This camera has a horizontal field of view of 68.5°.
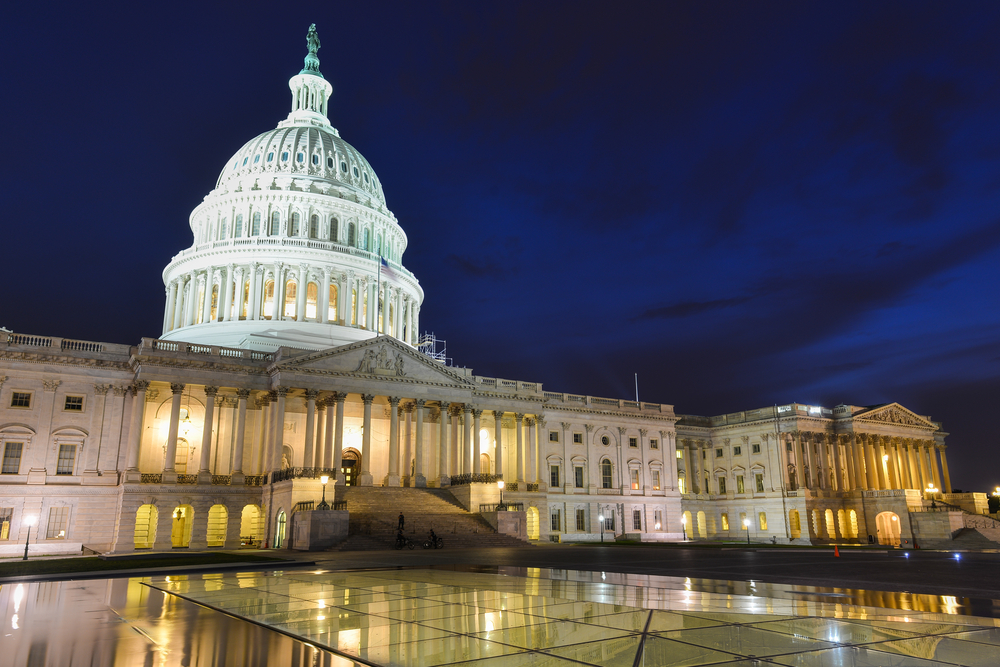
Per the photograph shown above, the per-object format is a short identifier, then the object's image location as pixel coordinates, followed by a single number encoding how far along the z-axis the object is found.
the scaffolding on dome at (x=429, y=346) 87.12
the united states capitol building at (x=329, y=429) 55.06
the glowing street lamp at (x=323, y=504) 46.26
